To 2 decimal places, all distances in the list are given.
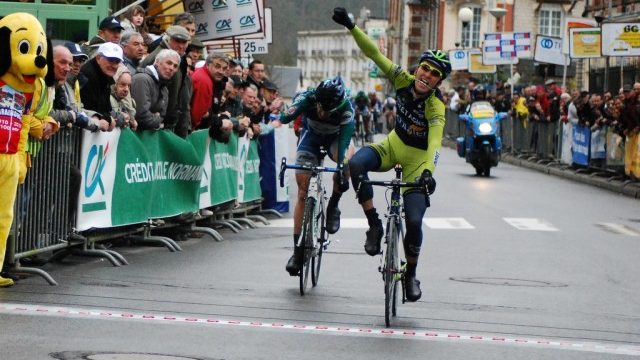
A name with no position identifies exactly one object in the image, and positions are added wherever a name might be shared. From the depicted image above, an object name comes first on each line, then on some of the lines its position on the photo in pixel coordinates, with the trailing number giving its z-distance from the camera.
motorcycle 34.50
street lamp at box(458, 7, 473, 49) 67.00
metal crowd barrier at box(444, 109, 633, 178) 32.37
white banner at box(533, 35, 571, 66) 44.88
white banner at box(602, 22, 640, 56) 33.16
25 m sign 31.58
